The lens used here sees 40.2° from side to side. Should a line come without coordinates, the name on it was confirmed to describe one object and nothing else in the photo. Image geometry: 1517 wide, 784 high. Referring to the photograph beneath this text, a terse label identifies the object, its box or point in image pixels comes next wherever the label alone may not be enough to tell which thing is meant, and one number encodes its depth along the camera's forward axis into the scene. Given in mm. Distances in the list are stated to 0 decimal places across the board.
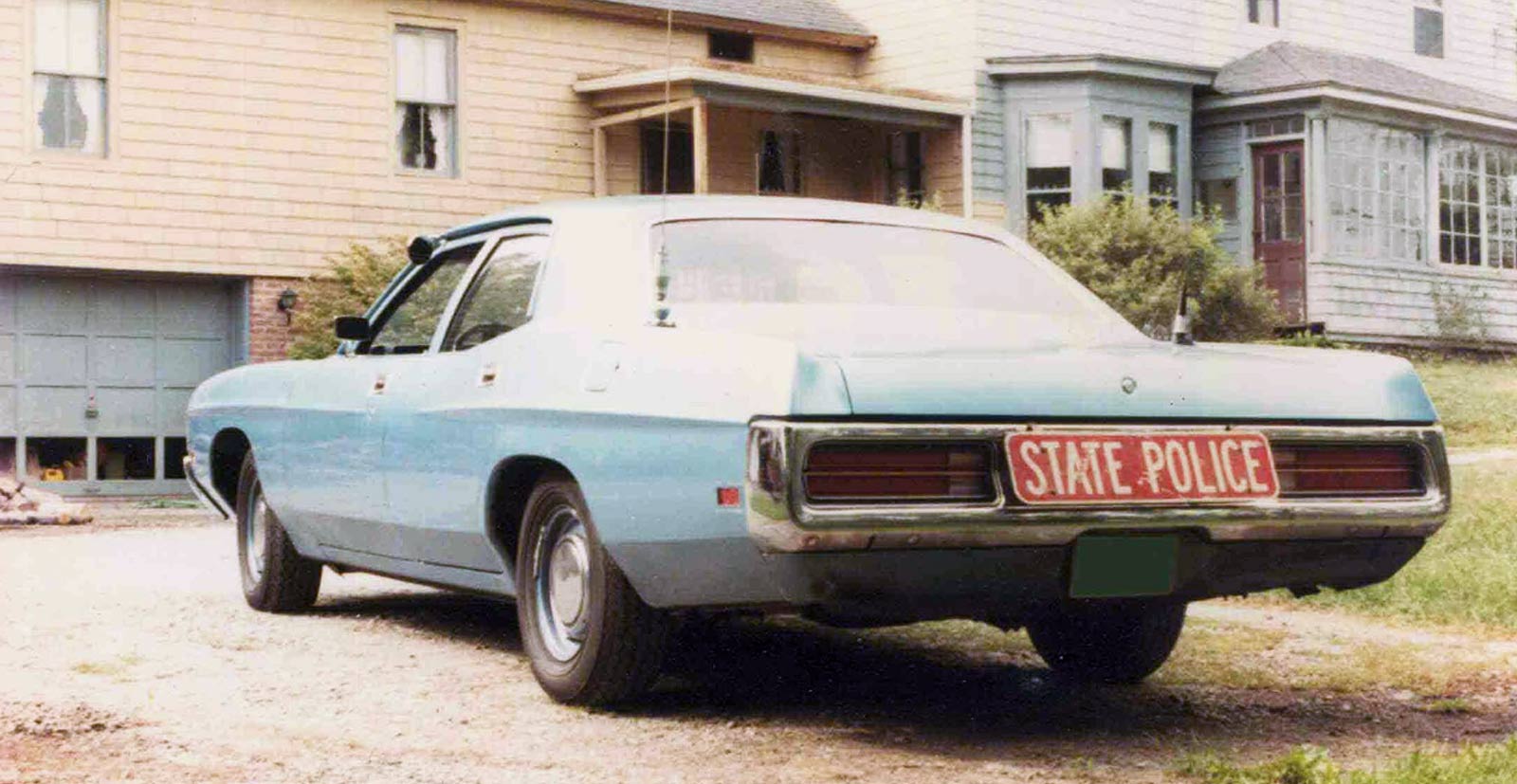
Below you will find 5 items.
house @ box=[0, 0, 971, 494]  19078
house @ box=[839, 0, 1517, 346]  24328
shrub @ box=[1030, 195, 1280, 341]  21281
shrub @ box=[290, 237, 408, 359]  19312
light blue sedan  5055
